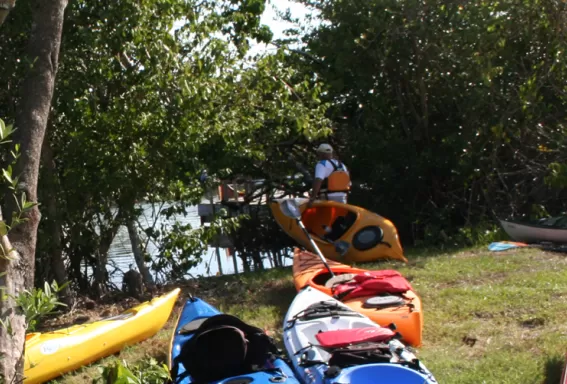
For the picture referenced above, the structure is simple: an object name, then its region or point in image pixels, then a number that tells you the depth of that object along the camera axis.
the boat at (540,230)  10.01
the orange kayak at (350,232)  9.22
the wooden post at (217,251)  9.67
